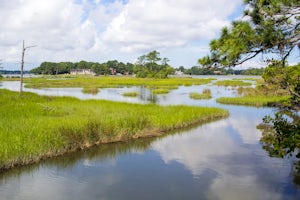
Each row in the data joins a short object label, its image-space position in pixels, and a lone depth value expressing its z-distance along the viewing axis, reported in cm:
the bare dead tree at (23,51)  2781
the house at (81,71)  14375
